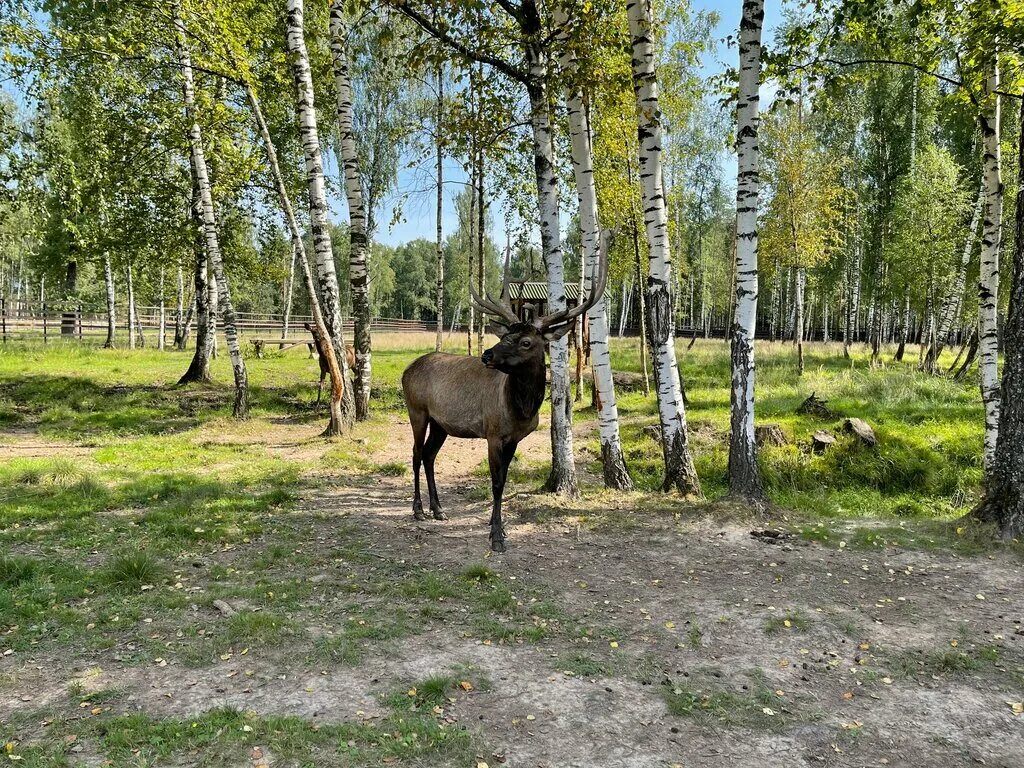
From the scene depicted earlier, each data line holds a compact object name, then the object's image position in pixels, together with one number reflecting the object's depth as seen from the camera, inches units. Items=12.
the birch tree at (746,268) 295.9
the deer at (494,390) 262.5
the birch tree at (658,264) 309.3
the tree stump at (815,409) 521.0
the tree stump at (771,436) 456.0
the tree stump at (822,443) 443.5
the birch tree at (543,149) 310.8
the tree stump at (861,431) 444.1
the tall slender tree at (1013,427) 258.2
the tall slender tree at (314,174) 445.7
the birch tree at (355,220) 481.4
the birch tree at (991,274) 354.0
